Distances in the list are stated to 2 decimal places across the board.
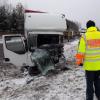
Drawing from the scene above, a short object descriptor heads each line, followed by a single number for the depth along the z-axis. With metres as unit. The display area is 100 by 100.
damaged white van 4.72
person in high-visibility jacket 2.57
